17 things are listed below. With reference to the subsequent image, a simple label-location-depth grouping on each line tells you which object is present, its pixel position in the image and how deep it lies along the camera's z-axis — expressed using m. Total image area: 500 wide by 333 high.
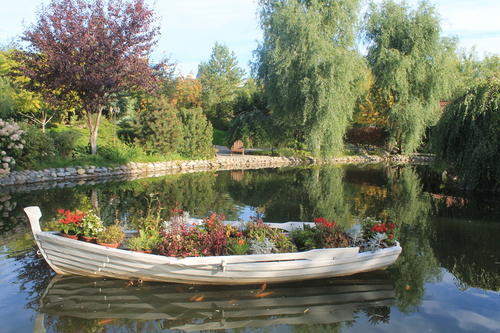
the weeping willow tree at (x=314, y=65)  21.38
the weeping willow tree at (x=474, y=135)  12.84
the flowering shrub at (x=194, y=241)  5.74
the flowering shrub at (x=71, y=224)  5.93
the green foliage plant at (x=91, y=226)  5.90
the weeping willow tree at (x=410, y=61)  24.69
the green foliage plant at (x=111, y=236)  5.80
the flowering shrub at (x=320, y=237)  6.19
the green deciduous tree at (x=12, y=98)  19.31
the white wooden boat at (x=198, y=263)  5.47
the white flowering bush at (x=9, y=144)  14.14
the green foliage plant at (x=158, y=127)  21.44
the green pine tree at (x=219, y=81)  40.16
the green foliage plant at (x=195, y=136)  23.28
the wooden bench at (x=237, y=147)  27.88
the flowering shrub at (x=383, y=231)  6.34
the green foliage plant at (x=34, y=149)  15.47
